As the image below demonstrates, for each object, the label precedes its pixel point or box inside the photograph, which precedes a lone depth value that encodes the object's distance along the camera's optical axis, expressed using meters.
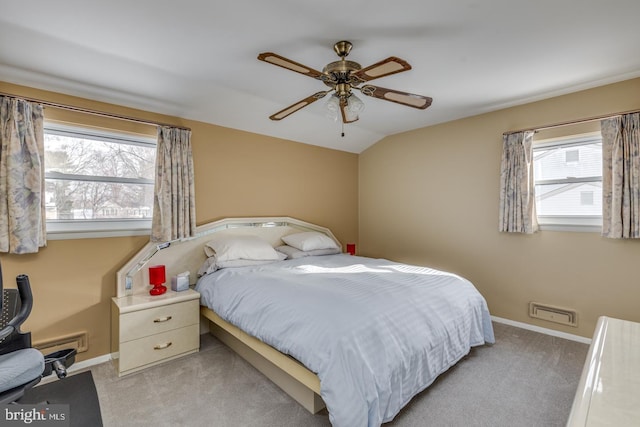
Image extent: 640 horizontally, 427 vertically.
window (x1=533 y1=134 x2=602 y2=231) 3.05
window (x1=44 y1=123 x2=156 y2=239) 2.64
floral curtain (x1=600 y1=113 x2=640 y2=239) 2.71
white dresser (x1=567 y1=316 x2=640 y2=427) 0.95
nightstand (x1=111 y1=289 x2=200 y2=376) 2.48
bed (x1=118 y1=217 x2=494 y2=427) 1.67
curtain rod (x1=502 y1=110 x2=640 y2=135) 2.79
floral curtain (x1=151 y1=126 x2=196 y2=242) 2.96
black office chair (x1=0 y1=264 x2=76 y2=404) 1.37
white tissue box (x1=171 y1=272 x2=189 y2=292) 2.97
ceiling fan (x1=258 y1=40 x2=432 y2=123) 1.80
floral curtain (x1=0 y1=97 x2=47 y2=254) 2.28
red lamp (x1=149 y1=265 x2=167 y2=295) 2.84
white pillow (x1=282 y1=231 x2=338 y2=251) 3.88
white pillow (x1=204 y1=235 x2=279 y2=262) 3.19
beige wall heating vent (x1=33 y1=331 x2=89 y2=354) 2.49
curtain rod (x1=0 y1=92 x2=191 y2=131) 2.39
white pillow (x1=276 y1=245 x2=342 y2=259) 3.76
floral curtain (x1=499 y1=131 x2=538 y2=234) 3.29
